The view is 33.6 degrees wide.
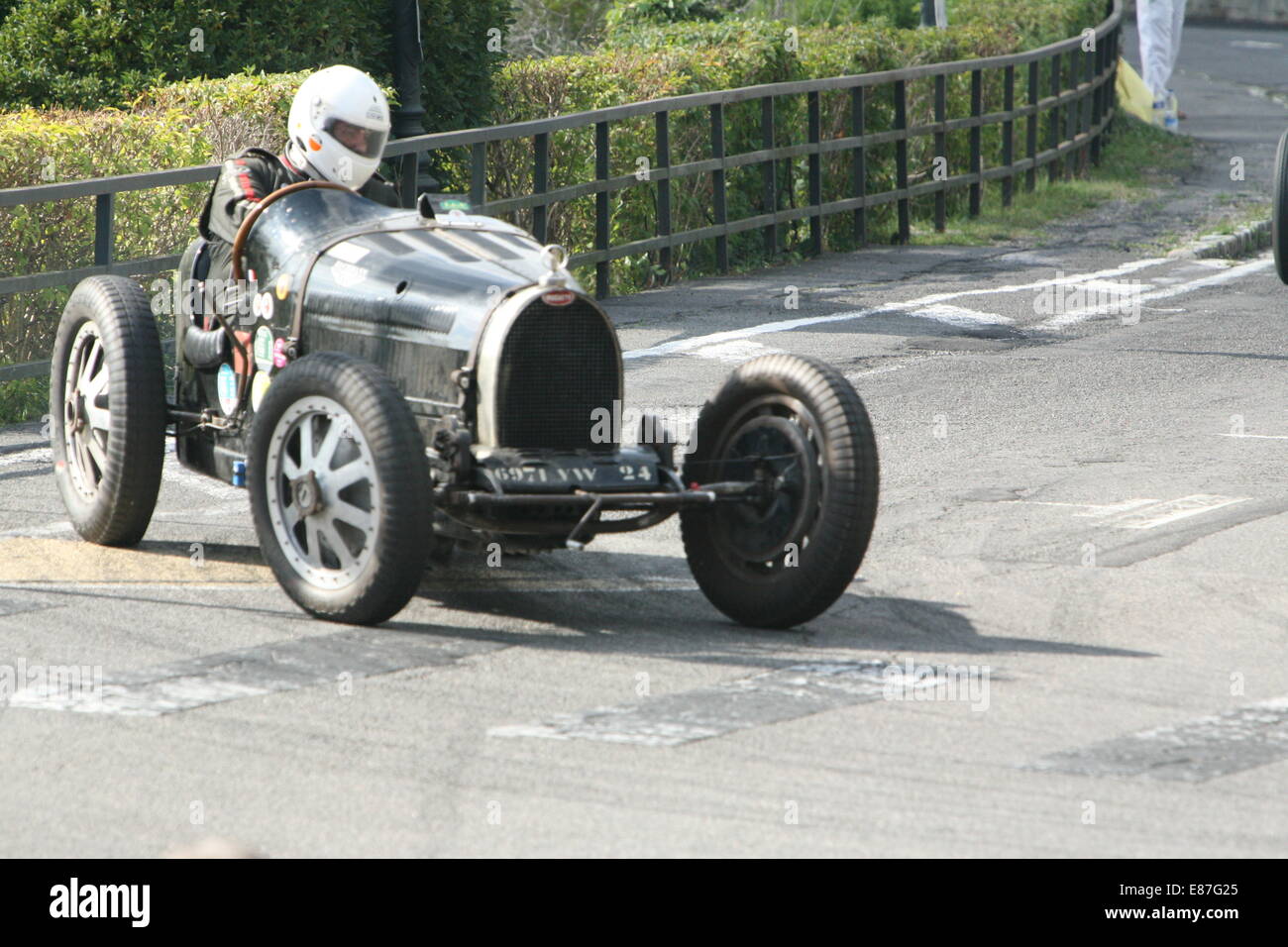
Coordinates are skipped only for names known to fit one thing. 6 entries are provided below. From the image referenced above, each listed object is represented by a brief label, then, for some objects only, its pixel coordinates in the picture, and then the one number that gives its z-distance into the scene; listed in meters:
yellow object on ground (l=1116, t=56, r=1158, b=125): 28.92
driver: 8.45
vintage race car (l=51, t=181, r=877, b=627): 7.16
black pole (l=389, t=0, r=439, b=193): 15.14
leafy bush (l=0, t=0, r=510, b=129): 14.69
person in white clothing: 27.34
